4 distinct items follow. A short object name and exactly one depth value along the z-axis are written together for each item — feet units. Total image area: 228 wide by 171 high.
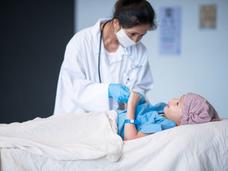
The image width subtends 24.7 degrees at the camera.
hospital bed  8.76
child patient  10.86
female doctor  11.68
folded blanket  9.25
